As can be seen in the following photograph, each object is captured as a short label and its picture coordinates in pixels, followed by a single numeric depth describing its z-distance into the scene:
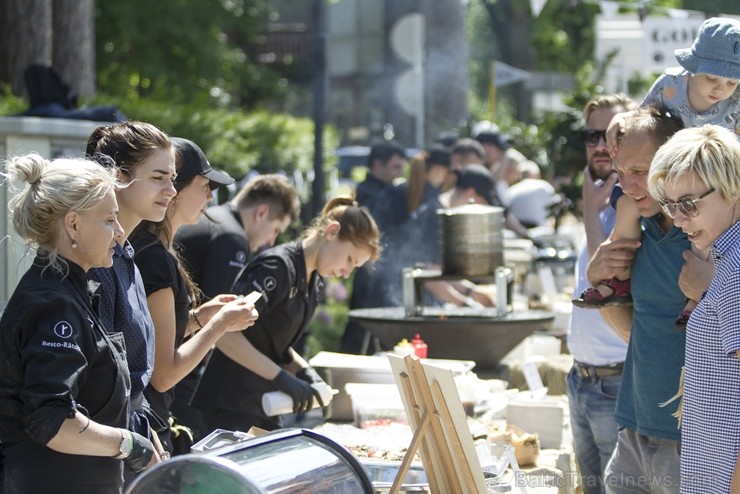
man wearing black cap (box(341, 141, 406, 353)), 8.09
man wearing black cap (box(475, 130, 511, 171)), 11.76
